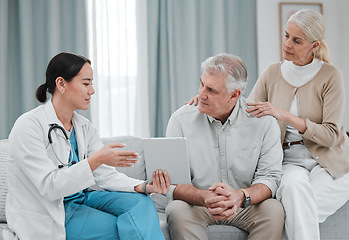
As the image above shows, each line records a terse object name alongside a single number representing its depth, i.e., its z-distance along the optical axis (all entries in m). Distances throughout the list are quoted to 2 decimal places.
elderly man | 3.05
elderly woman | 3.17
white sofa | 3.05
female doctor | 2.78
